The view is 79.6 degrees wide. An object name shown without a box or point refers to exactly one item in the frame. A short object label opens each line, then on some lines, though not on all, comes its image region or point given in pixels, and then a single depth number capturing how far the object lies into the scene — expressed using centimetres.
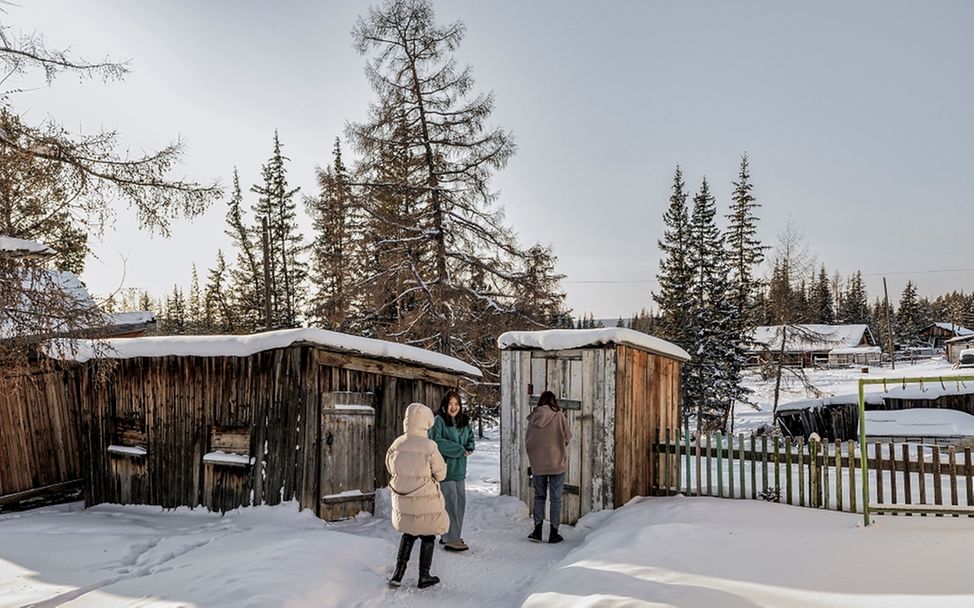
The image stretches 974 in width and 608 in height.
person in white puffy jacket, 543
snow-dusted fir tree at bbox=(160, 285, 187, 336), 4852
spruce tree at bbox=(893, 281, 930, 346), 6350
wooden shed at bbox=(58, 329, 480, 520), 809
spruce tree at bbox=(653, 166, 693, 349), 2867
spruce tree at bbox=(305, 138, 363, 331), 1569
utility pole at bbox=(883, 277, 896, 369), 4419
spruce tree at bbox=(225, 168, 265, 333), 3191
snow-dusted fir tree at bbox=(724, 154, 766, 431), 2769
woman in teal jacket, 681
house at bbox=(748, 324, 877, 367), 5321
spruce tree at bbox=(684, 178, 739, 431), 2664
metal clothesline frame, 587
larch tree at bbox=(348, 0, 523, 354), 1623
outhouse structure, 785
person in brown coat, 728
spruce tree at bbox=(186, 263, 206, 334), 5652
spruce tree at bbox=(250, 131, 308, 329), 3225
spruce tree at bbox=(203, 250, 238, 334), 3384
